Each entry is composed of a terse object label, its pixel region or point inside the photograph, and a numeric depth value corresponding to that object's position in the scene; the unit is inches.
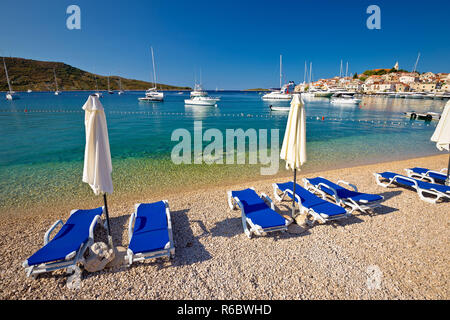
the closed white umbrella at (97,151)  143.4
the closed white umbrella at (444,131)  266.5
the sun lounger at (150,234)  163.6
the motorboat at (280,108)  1713.3
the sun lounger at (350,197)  241.9
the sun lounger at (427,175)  319.6
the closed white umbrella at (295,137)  184.4
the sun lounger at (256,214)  199.3
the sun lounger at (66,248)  152.2
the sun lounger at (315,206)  216.7
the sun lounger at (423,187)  267.6
